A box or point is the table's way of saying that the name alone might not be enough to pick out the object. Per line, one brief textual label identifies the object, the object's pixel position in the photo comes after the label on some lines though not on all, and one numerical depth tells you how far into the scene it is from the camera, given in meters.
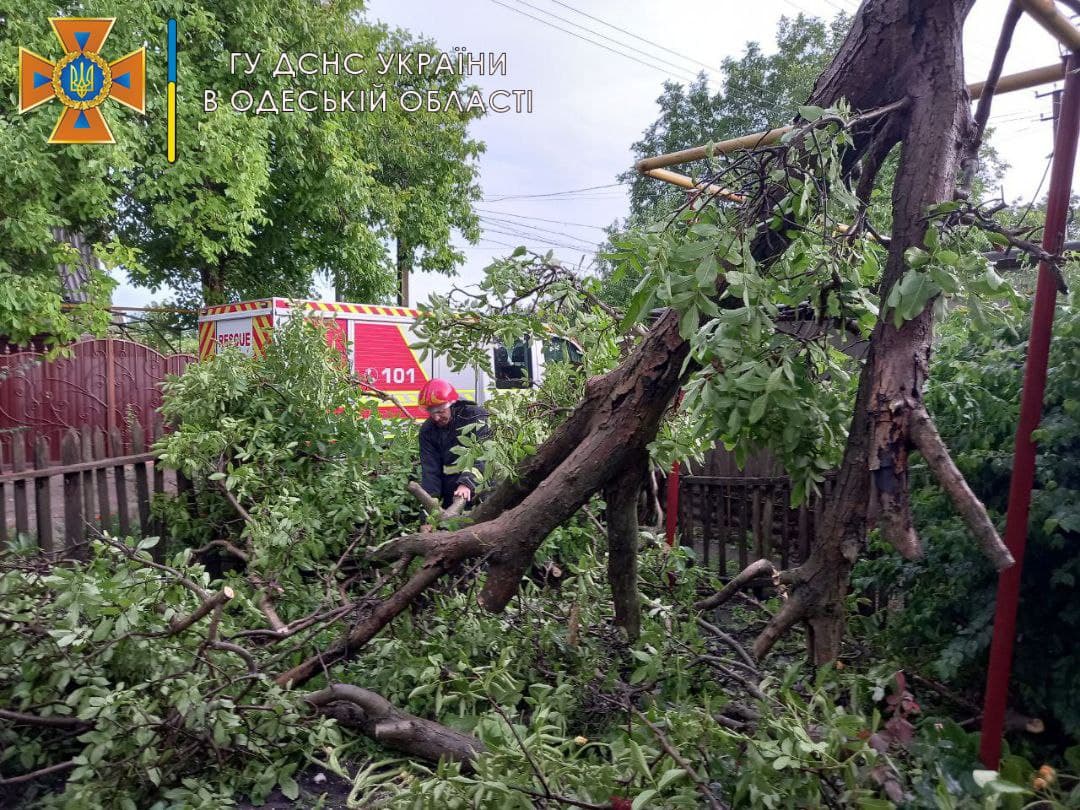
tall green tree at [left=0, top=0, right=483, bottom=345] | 8.21
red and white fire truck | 9.83
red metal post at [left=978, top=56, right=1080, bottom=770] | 1.82
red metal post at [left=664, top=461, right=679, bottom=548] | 5.23
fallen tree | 1.78
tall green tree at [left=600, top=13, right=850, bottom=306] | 20.23
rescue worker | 5.11
